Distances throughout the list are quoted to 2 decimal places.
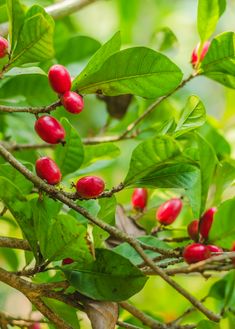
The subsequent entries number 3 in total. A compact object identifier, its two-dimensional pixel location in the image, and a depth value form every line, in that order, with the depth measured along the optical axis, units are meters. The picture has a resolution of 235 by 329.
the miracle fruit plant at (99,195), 0.88
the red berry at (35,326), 1.05
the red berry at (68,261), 0.92
